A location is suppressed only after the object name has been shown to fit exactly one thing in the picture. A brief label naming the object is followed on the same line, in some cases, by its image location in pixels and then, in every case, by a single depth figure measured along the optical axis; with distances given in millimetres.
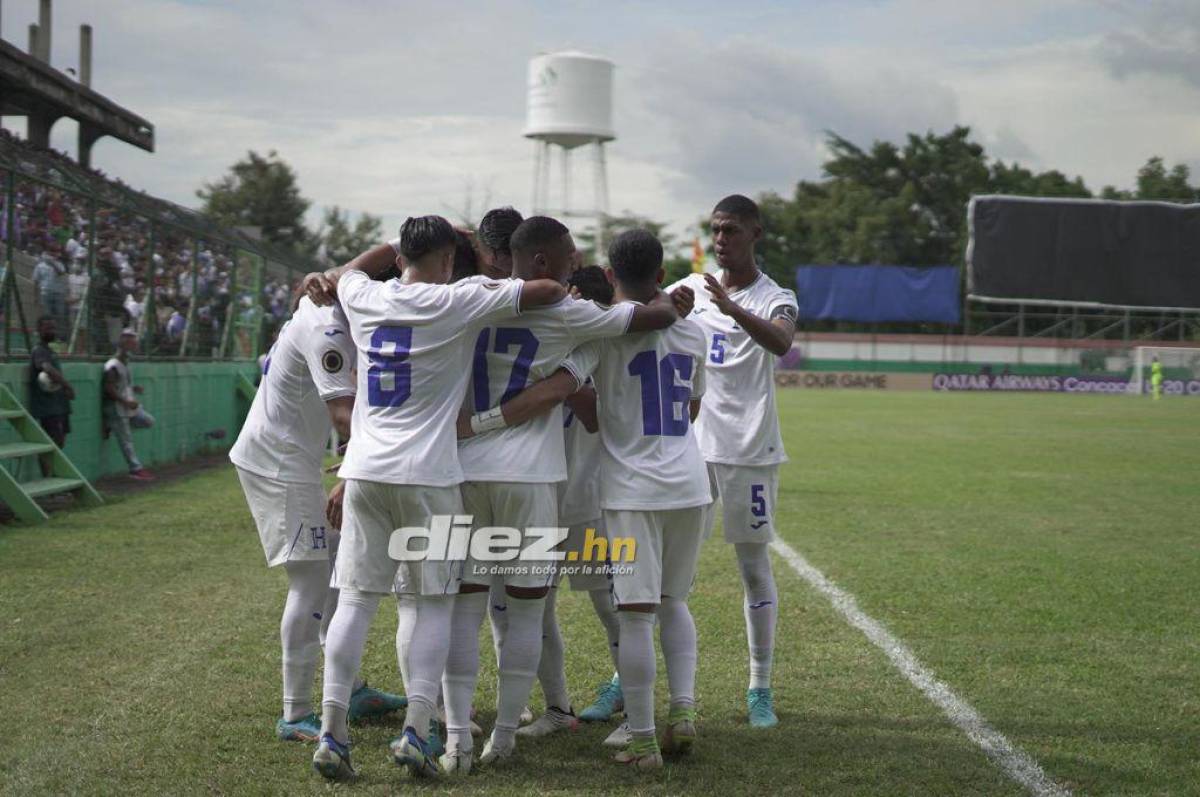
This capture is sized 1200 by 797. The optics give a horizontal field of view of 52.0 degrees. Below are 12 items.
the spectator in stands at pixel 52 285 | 13312
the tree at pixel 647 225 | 67438
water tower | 57250
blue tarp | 64000
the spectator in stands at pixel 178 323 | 18250
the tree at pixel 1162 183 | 60938
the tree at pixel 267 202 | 80938
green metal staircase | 11000
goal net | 54062
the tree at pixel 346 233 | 81062
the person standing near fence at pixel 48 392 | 12758
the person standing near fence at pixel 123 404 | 14812
